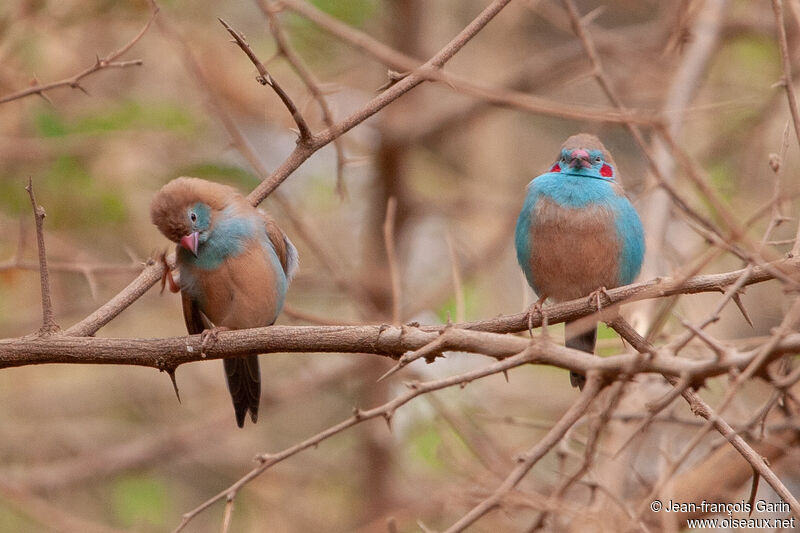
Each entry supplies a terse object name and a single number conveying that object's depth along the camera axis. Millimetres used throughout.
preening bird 8211
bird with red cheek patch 8484
